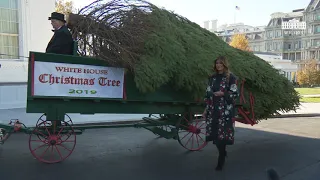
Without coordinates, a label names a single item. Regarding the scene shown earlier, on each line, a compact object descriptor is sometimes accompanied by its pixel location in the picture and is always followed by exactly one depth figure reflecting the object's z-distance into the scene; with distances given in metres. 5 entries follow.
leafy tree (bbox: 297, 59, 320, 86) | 50.26
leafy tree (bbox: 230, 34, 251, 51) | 48.78
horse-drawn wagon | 4.73
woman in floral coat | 4.82
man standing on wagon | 5.06
